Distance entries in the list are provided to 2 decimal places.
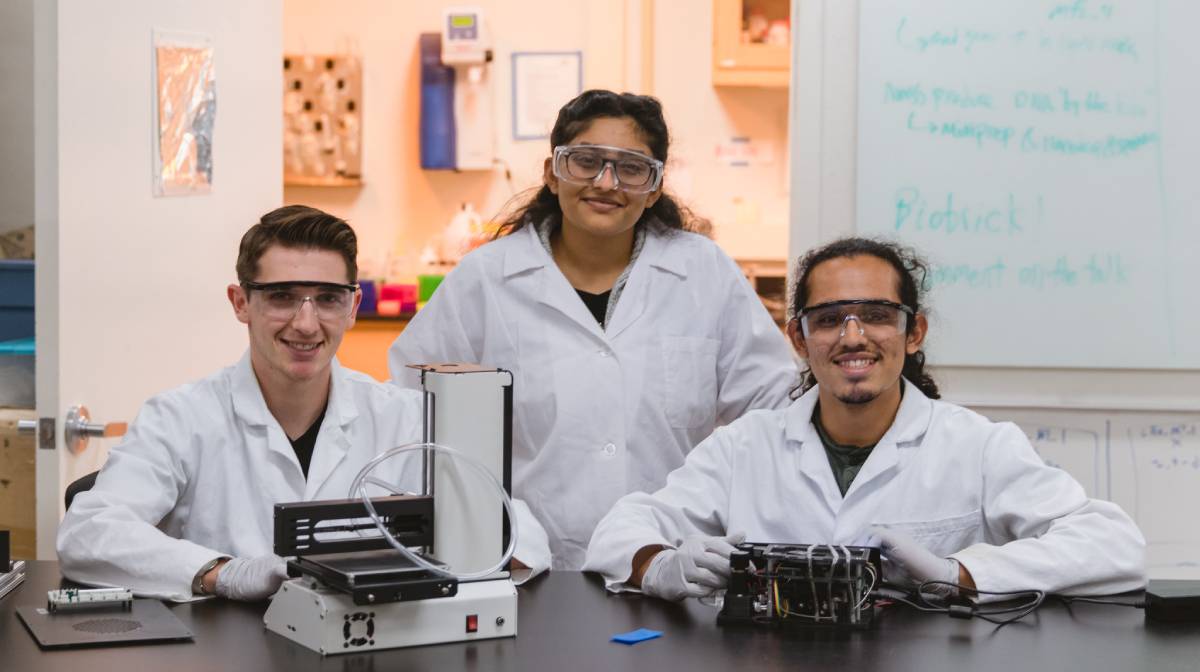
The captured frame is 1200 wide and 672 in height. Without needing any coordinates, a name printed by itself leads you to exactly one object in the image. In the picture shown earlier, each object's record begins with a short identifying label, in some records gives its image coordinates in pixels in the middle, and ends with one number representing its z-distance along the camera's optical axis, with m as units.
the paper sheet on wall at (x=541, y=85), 4.97
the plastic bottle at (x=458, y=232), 4.75
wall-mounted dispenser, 4.79
